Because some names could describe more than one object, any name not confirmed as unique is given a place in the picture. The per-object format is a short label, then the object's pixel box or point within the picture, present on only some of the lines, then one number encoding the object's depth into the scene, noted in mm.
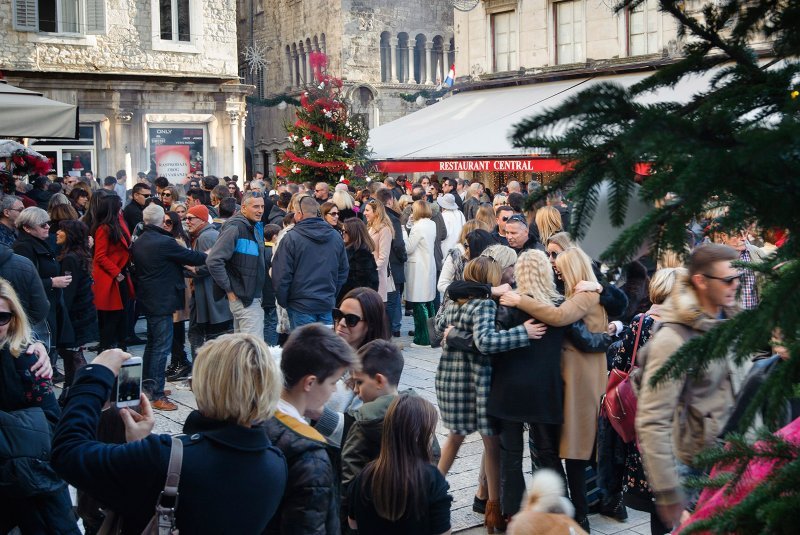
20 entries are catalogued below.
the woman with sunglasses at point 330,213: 10242
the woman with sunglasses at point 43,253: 8188
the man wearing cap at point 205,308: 9453
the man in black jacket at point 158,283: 8680
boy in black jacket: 3172
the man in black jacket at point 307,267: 8711
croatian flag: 26450
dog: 2854
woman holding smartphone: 2828
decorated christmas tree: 15945
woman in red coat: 9391
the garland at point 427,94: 36938
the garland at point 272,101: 37000
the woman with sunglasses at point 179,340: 10008
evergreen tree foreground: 1698
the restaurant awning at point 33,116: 8352
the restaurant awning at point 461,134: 18188
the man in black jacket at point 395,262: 11609
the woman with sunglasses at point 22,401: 4246
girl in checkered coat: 5612
